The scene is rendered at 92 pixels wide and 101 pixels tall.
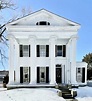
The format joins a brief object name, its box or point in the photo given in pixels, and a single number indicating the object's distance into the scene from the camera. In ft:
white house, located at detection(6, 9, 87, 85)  35.35
